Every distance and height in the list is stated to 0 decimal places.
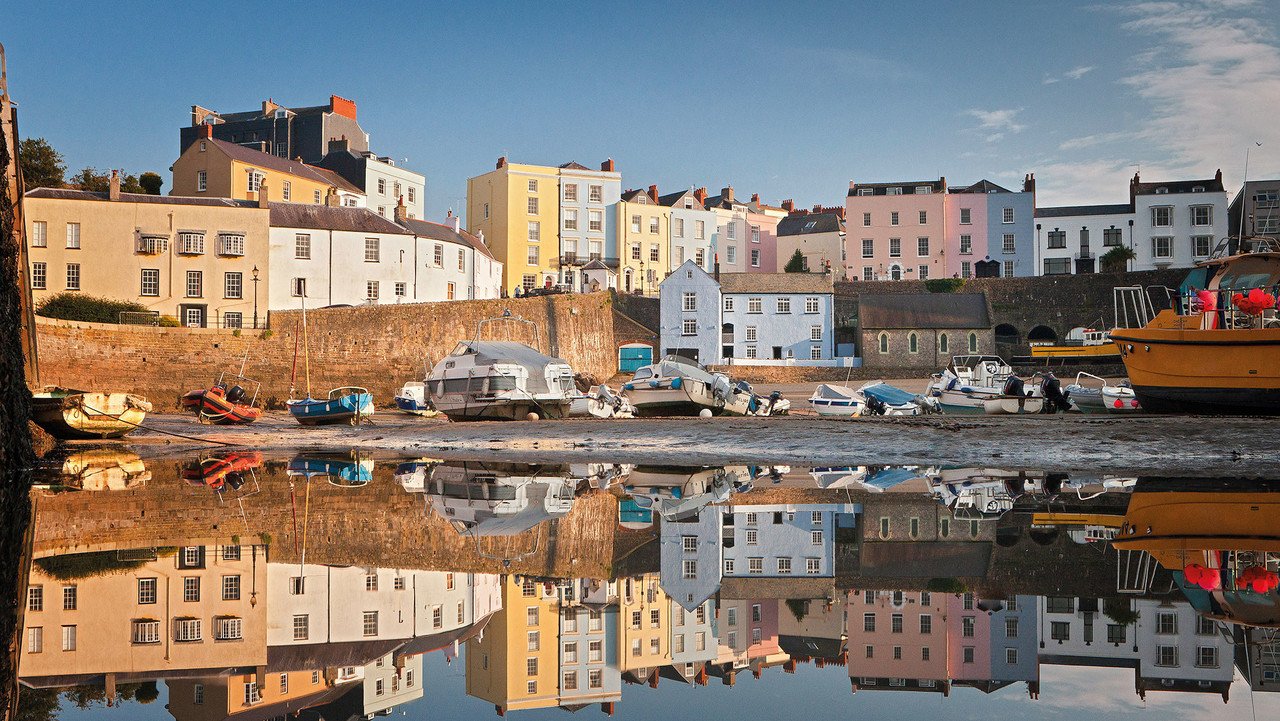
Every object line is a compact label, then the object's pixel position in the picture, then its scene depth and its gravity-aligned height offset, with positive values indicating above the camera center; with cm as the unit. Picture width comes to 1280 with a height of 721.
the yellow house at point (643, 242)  7538 +943
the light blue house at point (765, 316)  6103 +298
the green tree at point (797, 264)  7706 +779
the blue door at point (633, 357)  6025 +42
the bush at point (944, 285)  6481 +517
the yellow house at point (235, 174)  5478 +1094
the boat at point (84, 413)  2391 -121
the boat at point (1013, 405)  3225 -138
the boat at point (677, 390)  3291 -91
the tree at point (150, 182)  5472 +1019
